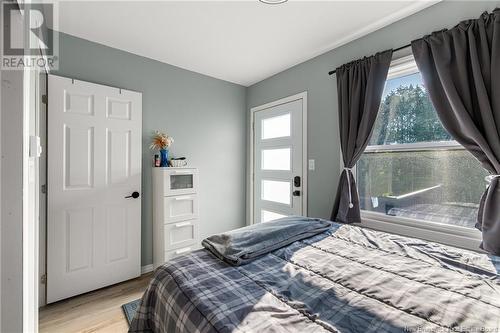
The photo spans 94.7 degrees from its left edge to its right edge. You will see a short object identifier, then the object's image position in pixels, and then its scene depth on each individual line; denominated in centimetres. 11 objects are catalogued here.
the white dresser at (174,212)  252
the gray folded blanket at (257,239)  129
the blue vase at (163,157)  265
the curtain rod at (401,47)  187
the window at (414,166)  169
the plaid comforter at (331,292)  80
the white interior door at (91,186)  208
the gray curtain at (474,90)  143
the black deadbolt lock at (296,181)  283
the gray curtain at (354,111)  203
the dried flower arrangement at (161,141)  262
